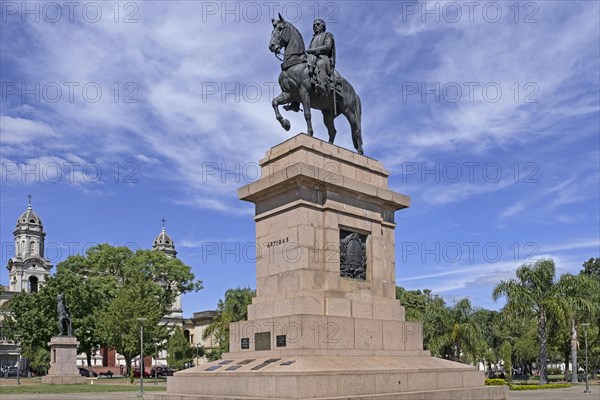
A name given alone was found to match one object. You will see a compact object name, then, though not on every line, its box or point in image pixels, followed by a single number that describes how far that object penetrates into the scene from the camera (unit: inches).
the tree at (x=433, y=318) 2025.1
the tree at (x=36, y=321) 2401.6
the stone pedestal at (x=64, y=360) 1961.1
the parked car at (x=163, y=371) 2763.3
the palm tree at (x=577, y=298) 1792.6
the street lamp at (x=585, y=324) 1778.1
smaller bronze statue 2060.8
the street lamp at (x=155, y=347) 2310.2
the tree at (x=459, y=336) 1963.6
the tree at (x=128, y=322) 2230.6
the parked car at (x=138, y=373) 2774.6
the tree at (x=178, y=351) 2657.5
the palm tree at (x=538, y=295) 1765.5
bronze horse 787.4
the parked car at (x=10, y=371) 3056.6
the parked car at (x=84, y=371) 2806.8
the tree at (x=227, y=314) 2179.9
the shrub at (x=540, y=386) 1477.5
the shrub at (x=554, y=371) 3357.0
